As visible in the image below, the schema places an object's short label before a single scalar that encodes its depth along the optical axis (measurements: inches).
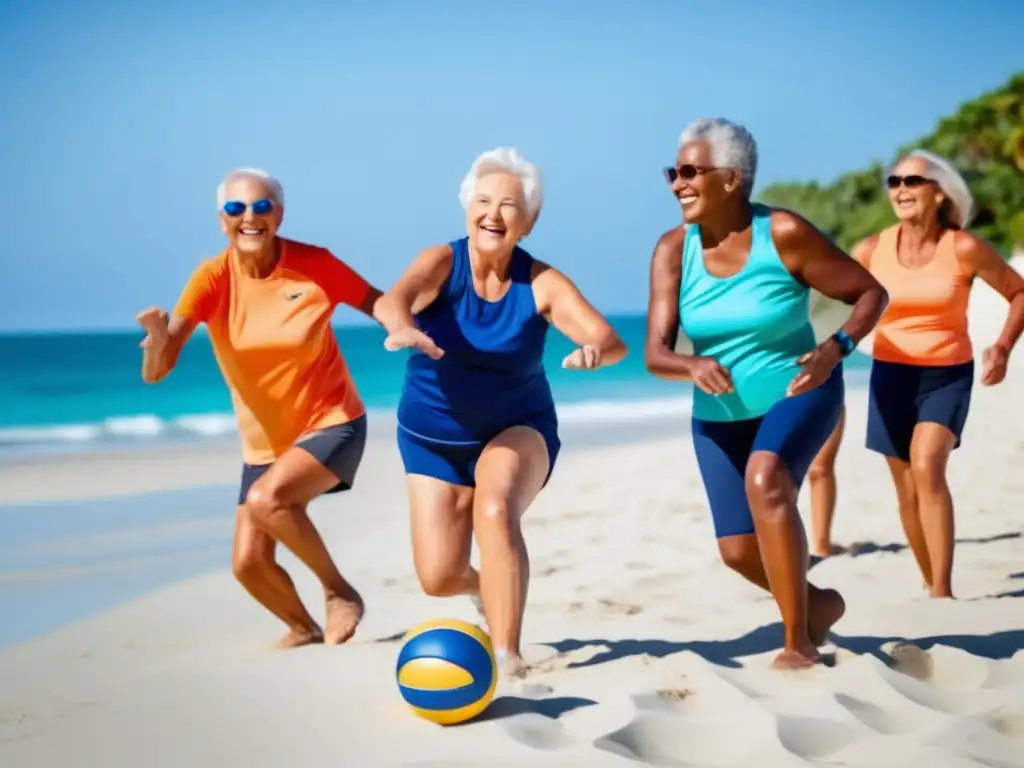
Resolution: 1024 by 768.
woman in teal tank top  187.8
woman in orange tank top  246.8
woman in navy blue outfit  196.9
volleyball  168.9
